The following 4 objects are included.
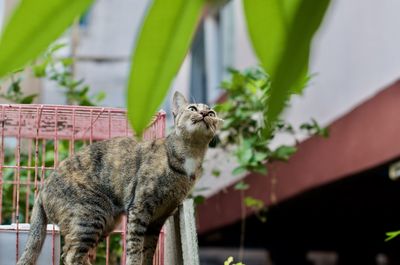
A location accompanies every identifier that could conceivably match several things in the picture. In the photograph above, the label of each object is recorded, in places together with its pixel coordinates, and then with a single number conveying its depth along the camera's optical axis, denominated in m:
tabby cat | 2.50
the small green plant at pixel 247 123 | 3.77
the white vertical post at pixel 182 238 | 2.36
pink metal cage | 2.71
